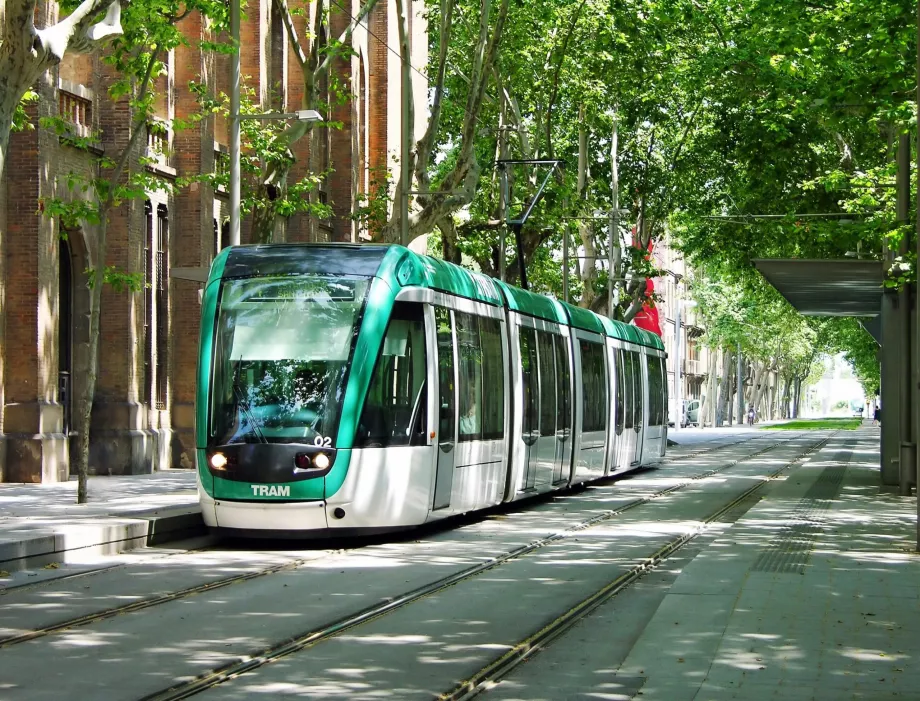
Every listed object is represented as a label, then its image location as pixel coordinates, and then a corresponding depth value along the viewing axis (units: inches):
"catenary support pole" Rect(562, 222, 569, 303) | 1802.4
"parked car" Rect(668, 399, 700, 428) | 4050.0
